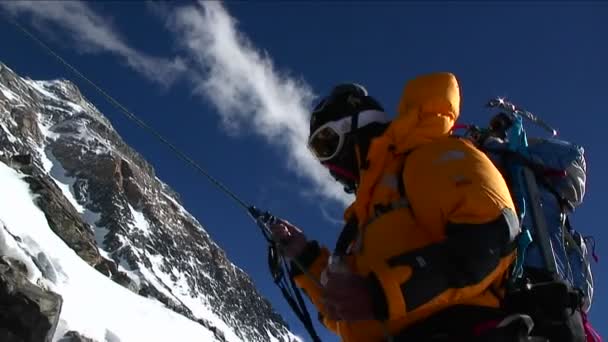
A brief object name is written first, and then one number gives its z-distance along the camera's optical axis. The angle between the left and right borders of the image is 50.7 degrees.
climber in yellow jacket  2.39
